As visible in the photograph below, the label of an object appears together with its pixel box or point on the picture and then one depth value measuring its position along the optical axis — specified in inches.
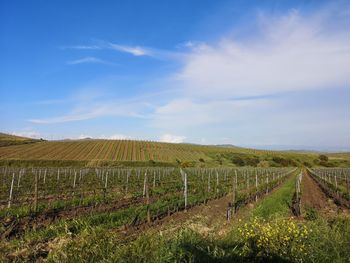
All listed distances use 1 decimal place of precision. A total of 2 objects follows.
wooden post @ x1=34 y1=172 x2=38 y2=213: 577.1
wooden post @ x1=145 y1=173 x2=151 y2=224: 496.4
